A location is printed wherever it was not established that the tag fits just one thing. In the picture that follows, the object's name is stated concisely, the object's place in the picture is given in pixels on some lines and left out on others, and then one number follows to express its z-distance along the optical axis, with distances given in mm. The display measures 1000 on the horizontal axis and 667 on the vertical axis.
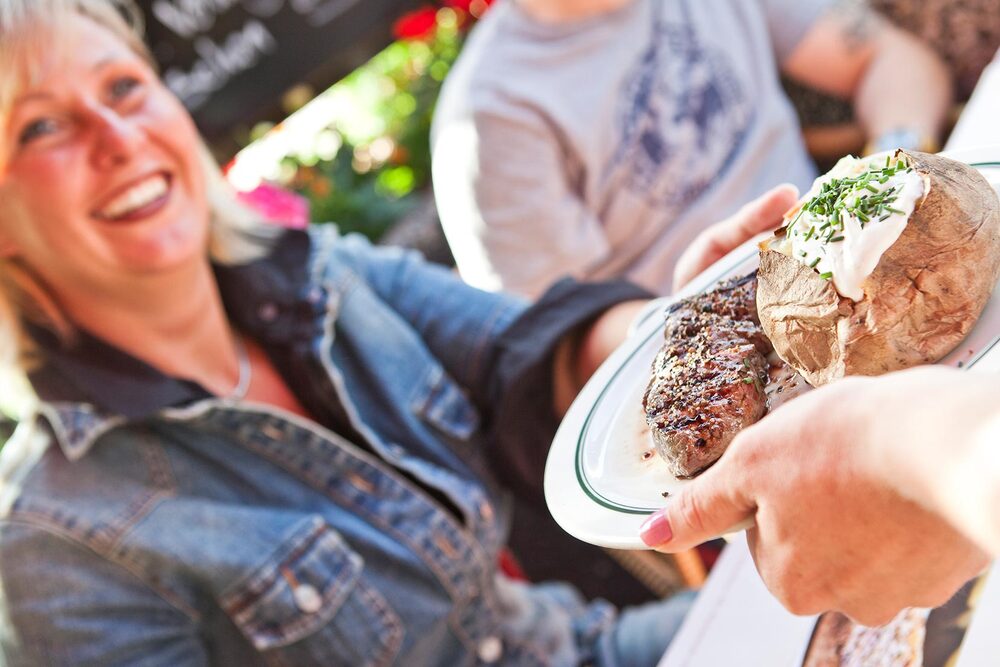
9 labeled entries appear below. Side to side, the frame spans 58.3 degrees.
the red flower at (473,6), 3140
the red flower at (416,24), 2982
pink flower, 2424
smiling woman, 1240
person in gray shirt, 1846
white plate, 724
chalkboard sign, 2404
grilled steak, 789
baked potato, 734
